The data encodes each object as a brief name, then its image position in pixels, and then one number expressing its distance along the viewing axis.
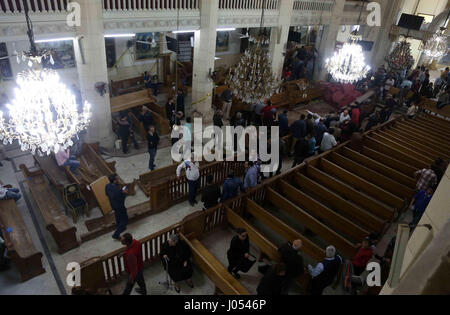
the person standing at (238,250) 5.98
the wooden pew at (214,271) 5.66
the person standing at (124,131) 10.45
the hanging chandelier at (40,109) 5.08
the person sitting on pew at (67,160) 8.31
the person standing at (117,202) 6.92
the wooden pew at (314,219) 6.59
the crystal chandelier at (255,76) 7.54
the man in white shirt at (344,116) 11.46
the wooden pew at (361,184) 7.87
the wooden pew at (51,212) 6.71
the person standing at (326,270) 5.64
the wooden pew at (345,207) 6.98
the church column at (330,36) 16.36
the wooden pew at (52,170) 8.51
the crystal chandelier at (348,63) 10.25
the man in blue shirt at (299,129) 10.54
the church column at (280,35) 13.77
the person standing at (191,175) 8.13
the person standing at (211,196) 7.55
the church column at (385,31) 18.97
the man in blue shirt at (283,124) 11.32
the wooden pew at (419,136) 11.10
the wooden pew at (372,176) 8.40
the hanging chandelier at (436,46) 15.91
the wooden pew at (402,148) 10.05
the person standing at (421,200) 7.39
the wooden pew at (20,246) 5.98
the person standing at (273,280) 5.14
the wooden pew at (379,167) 8.84
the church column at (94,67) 9.02
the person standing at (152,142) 9.45
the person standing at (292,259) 5.67
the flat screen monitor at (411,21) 17.62
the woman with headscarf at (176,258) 5.83
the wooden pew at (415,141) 10.63
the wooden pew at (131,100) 11.75
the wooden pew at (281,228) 6.32
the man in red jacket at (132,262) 5.46
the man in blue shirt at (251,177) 8.08
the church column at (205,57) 11.25
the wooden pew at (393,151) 9.75
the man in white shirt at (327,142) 10.09
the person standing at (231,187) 7.47
